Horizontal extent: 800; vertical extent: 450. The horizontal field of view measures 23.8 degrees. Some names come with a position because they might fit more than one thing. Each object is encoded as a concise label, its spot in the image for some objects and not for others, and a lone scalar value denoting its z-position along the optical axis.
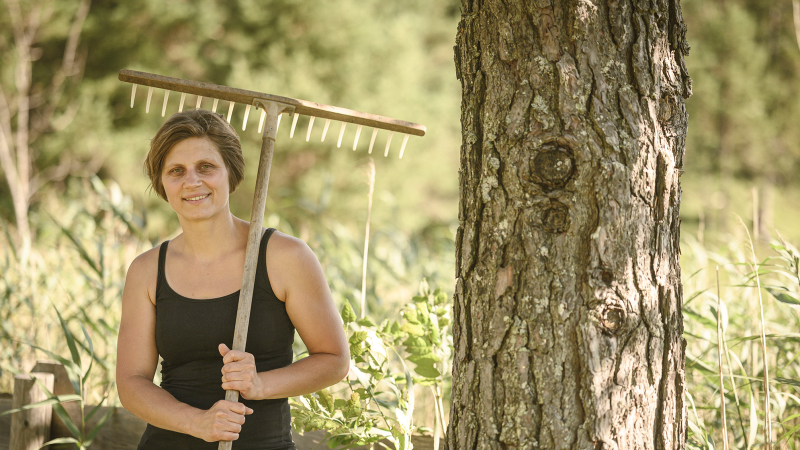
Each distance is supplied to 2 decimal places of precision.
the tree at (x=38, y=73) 12.99
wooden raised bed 4.21
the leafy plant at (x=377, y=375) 3.86
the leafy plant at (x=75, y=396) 4.06
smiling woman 3.77
